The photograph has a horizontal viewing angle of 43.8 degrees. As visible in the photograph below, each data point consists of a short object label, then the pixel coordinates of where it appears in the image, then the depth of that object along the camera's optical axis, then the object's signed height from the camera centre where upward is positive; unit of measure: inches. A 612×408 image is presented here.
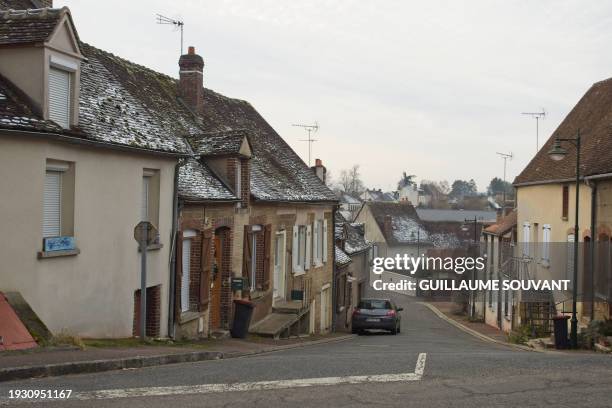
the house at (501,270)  1290.6 -81.6
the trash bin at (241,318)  784.9 -100.4
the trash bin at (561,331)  782.5 -106.3
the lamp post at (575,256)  744.3 -27.5
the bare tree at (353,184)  6205.7 +329.5
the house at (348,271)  1417.3 -104.9
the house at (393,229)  2977.4 -18.9
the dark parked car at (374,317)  1186.3 -145.4
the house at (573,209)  883.4 +27.0
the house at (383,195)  6048.2 +243.8
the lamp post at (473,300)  1755.9 -170.5
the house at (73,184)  475.5 +24.0
